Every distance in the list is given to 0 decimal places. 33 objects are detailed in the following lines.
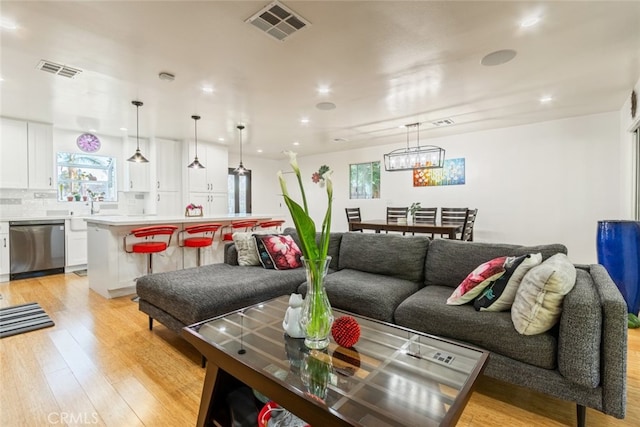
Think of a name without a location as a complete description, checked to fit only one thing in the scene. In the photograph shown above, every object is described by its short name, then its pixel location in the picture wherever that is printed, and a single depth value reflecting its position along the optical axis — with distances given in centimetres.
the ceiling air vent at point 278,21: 208
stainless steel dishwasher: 447
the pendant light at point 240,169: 514
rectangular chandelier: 472
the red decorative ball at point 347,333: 135
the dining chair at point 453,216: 493
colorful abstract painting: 596
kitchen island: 359
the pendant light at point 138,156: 396
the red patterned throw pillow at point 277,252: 303
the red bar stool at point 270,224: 504
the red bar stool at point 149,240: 360
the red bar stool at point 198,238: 411
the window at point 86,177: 550
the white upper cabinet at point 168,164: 610
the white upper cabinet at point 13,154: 451
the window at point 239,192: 821
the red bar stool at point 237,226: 463
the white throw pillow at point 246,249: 315
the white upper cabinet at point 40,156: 480
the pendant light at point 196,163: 466
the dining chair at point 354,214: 619
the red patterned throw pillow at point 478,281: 191
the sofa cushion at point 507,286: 178
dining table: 425
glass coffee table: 97
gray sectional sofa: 141
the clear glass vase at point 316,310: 133
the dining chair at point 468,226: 456
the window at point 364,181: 726
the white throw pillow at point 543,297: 152
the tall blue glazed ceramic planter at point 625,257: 286
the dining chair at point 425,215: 548
